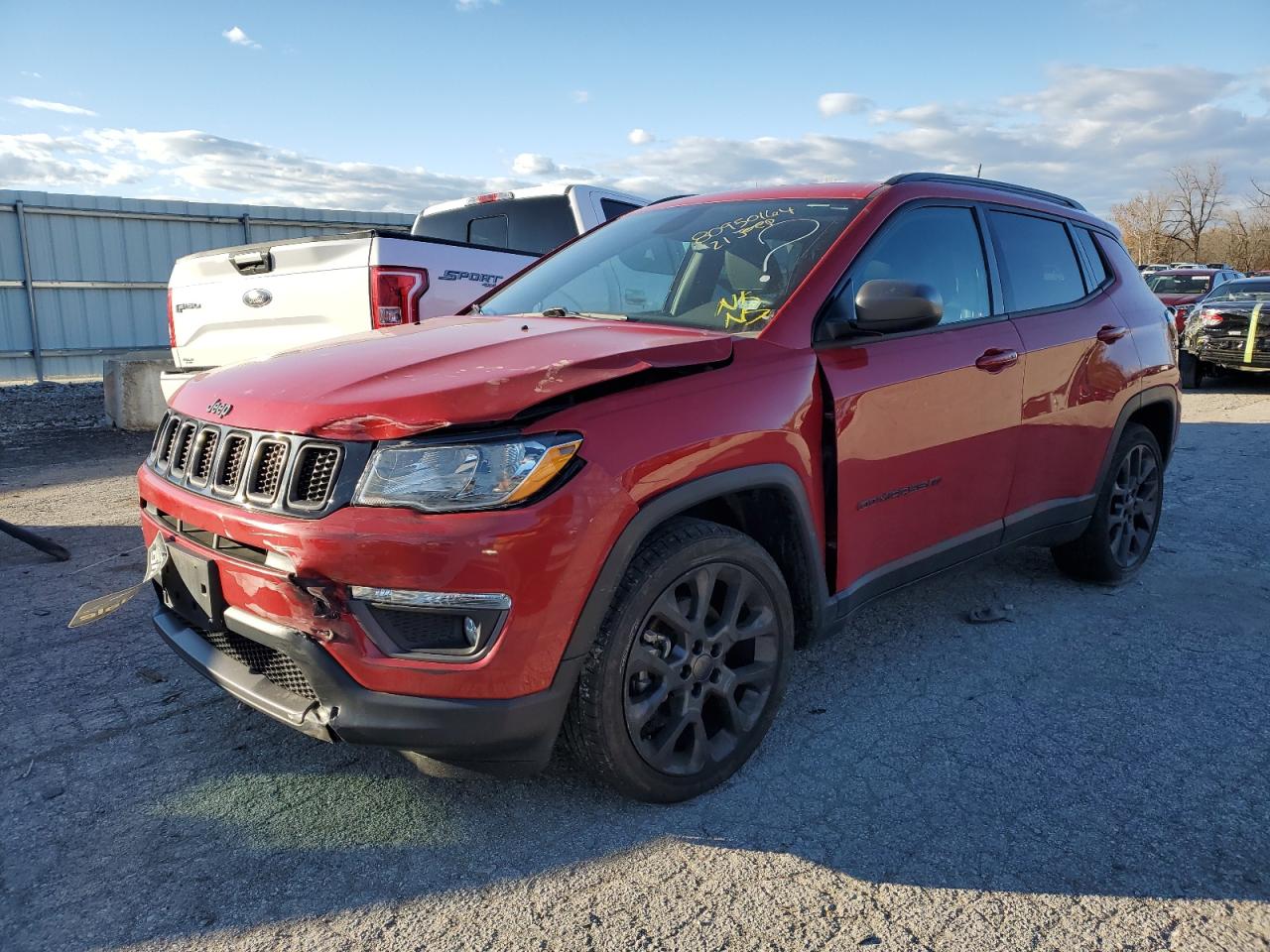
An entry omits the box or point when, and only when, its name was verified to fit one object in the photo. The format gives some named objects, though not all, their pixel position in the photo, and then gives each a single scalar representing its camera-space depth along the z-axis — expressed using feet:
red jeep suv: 7.48
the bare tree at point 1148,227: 152.66
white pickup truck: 16.98
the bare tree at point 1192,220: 151.84
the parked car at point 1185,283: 57.21
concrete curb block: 30.73
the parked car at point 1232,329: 41.75
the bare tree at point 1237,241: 144.66
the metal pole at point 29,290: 45.39
